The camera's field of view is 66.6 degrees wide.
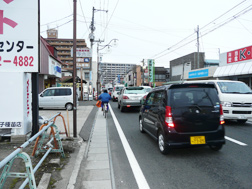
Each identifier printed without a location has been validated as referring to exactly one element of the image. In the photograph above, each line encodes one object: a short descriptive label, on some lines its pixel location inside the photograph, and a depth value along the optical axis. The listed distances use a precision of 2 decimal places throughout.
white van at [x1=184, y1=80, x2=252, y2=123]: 7.94
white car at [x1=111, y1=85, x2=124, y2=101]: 25.08
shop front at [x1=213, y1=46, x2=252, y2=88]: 18.16
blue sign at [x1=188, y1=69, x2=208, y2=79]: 26.23
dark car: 4.37
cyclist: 11.23
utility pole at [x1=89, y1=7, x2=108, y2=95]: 22.53
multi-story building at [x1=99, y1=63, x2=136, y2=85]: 171.25
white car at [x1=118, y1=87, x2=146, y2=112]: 12.80
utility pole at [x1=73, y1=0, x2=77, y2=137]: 6.15
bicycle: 11.12
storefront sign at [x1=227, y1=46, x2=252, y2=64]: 18.31
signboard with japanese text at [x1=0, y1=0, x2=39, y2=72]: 5.51
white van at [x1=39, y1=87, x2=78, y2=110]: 14.81
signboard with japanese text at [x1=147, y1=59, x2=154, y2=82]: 46.09
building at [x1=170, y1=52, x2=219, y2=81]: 32.97
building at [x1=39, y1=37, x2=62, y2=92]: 18.20
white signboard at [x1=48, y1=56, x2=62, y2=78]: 20.14
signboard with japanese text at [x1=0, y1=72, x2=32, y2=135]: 5.55
